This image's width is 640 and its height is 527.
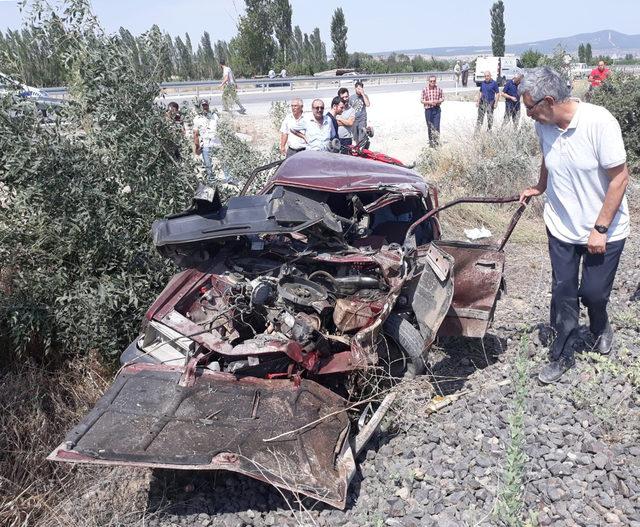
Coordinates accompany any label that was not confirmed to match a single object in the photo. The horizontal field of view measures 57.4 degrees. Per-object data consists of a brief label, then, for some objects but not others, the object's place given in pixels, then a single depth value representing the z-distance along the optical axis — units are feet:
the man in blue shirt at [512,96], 39.83
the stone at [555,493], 9.93
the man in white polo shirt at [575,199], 11.22
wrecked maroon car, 11.19
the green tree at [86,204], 17.30
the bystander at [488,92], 43.07
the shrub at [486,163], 29.50
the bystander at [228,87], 48.68
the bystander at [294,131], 27.37
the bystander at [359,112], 35.42
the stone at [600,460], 10.43
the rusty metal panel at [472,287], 14.88
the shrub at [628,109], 33.65
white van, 95.81
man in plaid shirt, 41.86
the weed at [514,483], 8.41
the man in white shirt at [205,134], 27.96
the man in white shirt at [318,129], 26.89
